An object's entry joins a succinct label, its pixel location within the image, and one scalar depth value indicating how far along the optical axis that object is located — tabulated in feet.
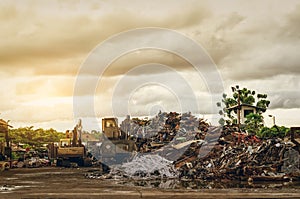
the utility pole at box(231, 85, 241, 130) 155.43
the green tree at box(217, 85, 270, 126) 161.58
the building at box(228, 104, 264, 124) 159.33
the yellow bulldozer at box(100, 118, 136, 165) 101.81
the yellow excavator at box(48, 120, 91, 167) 118.73
